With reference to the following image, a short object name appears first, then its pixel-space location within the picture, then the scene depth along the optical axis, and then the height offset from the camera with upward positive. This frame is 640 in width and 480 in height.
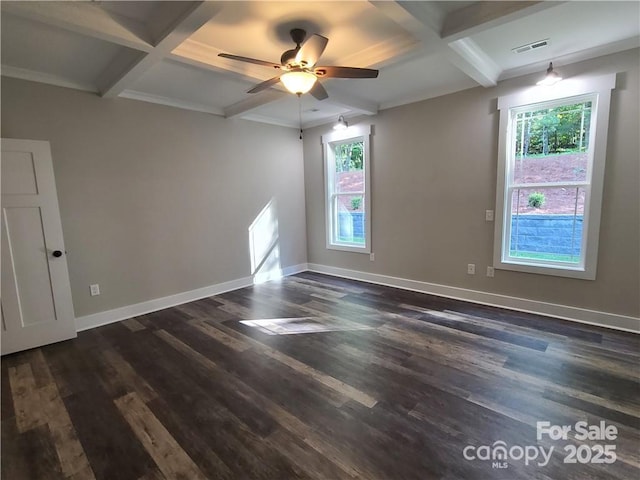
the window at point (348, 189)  5.03 +0.14
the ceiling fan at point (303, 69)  2.36 +1.01
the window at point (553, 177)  3.15 +0.15
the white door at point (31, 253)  2.89 -0.43
